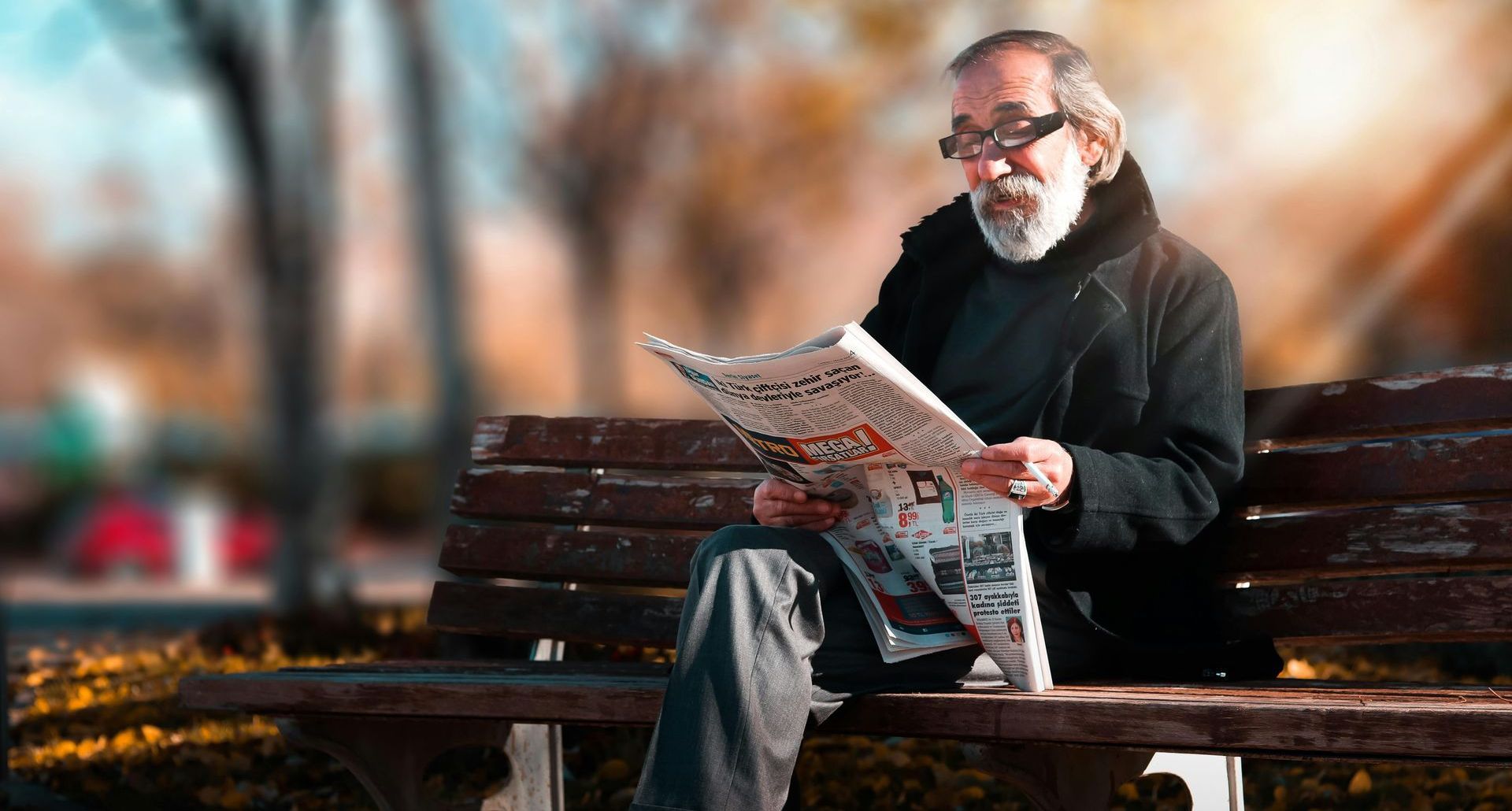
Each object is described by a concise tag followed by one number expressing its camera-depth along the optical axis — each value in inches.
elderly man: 89.4
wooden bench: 84.4
